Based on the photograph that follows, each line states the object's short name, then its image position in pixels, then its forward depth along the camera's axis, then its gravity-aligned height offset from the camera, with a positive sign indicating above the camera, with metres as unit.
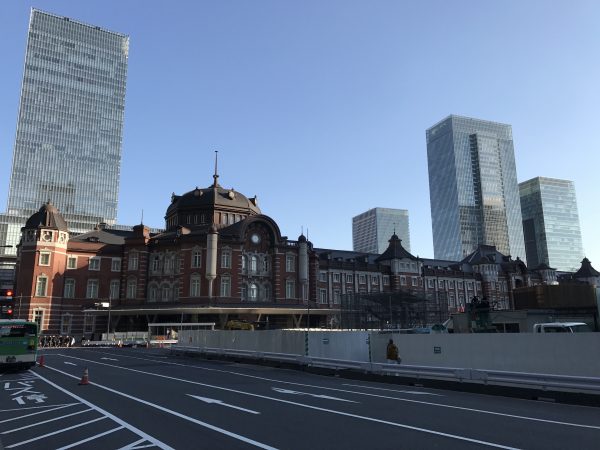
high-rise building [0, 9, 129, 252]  138.25 +59.40
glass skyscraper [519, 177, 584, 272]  188.75 +34.12
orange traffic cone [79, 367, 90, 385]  17.81 -2.29
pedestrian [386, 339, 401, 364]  21.61 -1.70
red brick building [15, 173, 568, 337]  58.75 +6.18
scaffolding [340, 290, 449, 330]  36.09 +0.50
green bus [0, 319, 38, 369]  23.19 -1.22
